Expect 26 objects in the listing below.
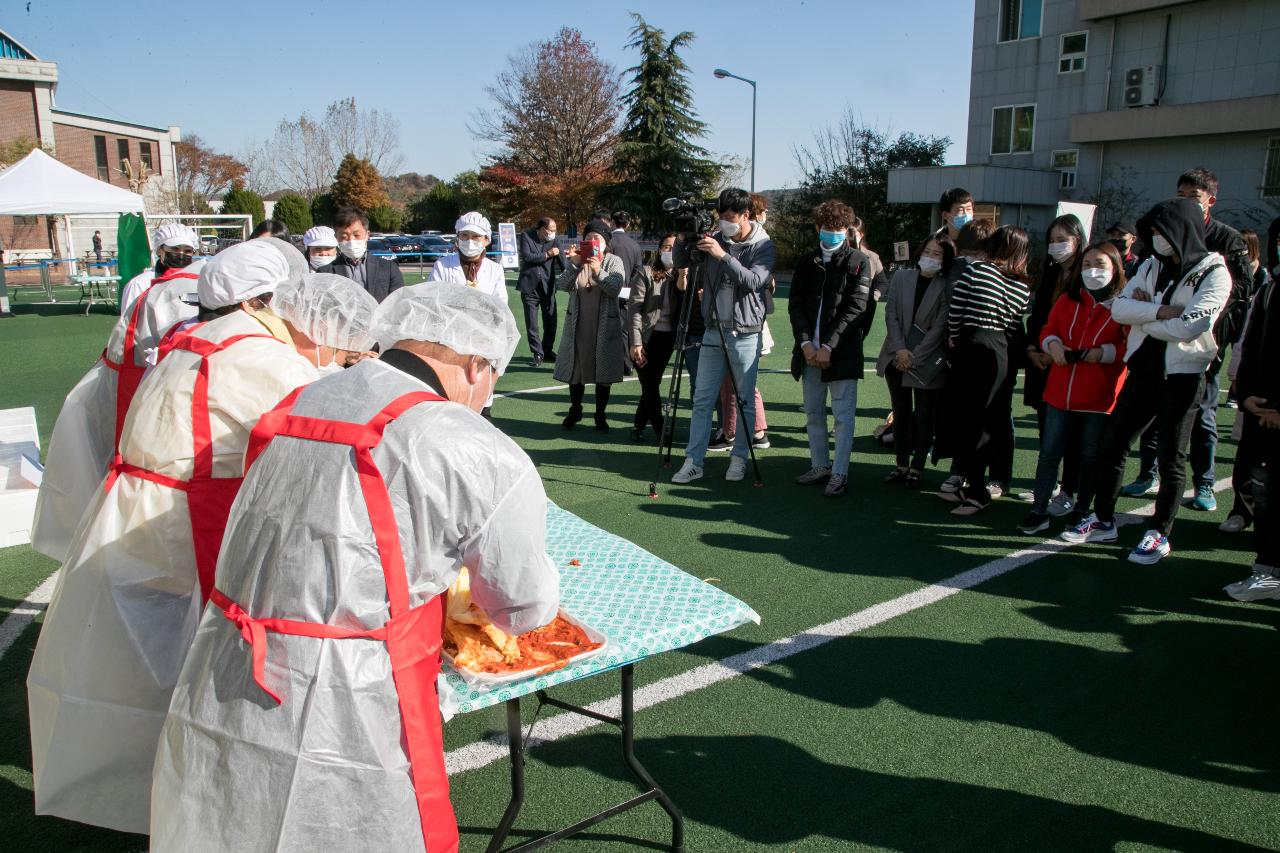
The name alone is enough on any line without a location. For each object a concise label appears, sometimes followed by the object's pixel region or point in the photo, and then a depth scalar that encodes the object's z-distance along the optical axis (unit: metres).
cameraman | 6.37
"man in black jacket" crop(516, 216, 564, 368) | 12.52
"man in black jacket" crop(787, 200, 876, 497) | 6.26
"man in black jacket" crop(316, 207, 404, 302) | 7.15
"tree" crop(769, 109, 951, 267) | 33.94
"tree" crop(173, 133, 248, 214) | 49.66
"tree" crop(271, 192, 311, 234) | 38.90
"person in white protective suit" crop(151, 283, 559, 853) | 1.93
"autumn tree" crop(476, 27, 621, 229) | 45.31
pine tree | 39.25
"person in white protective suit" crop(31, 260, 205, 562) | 3.96
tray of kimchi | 2.29
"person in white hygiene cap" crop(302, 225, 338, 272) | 7.38
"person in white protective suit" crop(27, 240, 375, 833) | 2.78
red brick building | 36.66
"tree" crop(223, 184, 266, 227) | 38.09
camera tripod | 6.31
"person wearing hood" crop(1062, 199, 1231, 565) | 4.85
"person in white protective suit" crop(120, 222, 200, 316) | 6.00
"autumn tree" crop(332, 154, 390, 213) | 46.56
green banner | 15.34
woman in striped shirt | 5.77
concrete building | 24.33
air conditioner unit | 26.28
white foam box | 5.52
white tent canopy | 16.05
